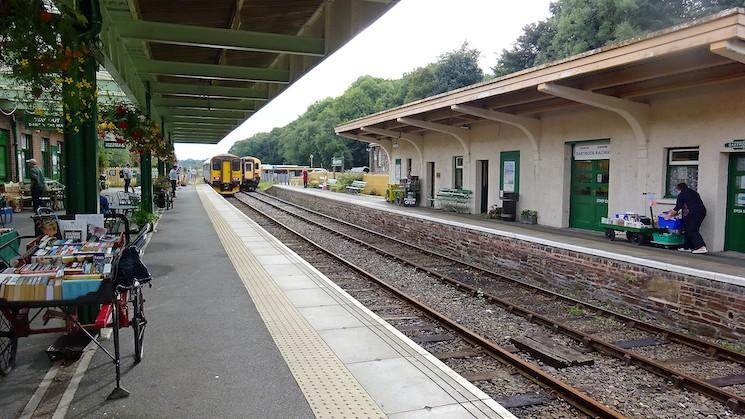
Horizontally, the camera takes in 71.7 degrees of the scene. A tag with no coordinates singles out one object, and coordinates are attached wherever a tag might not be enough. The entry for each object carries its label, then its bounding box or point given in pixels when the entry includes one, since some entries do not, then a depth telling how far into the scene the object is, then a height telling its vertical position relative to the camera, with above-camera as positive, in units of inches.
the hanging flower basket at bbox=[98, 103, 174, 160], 374.0 +37.0
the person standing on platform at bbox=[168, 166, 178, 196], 1003.9 -4.6
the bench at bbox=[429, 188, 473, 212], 713.6 -31.4
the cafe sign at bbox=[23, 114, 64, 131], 375.3 +43.0
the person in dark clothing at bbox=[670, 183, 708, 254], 375.6 -25.0
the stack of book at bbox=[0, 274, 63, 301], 141.9 -31.7
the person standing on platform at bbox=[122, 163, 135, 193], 889.2 -3.0
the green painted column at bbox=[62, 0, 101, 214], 202.5 +4.0
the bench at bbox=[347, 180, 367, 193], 1328.7 -26.7
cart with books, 143.9 -31.1
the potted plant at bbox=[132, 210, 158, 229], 490.8 -41.6
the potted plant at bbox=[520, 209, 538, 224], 581.0 -44.3
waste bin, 608.4 -34.0
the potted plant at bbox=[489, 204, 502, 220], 630.5 -42.7
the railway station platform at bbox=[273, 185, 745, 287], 297.4 -52.3
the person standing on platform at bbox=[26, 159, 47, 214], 462.0 -9.6
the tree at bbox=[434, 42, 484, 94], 2057.1 +430.2
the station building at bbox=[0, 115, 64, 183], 667.4 +35.4
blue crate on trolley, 390.3 -34.3
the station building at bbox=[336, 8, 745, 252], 349.4 +47.4
